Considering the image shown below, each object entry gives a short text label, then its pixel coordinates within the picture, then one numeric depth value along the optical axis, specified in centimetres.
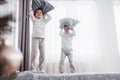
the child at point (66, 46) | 192
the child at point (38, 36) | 175
